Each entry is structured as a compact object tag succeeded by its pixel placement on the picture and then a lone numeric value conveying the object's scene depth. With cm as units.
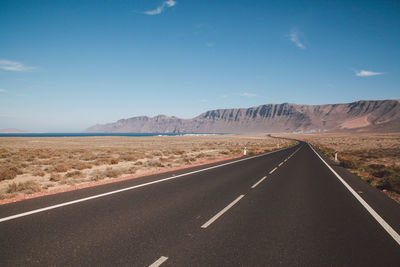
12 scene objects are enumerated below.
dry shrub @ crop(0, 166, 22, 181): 1139
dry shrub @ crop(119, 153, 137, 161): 2041
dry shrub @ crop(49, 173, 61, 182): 1109
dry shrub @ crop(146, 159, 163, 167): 1646
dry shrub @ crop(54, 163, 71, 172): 1380
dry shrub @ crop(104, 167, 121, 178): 1170
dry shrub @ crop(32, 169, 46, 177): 1260
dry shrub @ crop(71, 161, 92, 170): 1497
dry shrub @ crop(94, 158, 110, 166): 1732
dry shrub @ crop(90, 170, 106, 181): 1116
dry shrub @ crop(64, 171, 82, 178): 1194
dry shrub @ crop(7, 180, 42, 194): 833
